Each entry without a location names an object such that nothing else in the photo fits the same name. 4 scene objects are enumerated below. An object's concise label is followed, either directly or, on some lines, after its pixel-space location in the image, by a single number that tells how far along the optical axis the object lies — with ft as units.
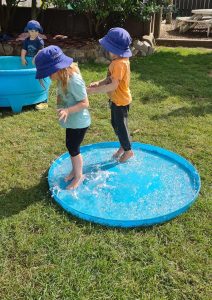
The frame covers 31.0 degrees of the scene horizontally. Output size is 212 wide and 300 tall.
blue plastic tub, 16.15
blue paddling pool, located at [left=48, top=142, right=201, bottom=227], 10.27
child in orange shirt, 10.80
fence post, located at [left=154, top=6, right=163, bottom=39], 31.15
